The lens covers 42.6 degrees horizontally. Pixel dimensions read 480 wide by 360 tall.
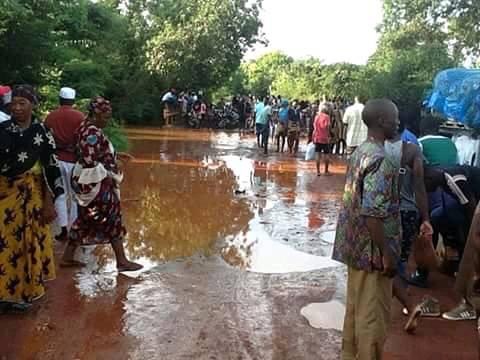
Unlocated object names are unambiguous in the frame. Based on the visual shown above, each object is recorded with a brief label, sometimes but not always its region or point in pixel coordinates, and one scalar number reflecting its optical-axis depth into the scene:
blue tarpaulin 7.04
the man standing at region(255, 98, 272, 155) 18.12
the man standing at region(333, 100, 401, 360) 3.41
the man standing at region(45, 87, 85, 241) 6.33
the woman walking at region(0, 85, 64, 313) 4.50
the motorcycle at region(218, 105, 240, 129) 28.92
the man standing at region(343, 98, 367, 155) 14.49
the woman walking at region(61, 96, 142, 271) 5.60
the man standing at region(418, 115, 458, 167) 5.95
